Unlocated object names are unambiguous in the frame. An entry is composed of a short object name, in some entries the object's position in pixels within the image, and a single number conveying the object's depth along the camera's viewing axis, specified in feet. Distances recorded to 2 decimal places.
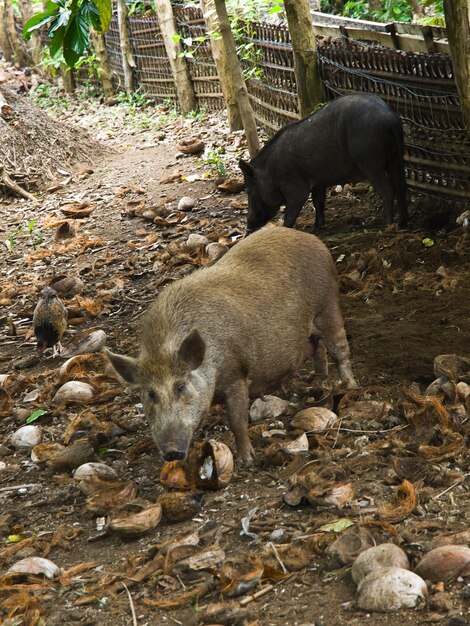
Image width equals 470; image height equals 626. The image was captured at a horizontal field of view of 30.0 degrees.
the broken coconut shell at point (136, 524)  12.92
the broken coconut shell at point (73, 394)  18.89
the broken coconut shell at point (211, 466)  14.14
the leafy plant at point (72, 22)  13.50
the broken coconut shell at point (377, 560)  10.26
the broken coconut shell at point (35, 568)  12.17
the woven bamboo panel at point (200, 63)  51.67
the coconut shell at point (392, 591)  9.66
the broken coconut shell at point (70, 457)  15.90
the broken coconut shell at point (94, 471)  15.12
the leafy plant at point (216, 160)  37.40
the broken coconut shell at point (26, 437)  17.37
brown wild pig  13.97
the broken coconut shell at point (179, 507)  13.30
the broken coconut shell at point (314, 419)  15.43
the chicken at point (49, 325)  22.25
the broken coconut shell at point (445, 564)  10.03
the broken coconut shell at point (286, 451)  14.61
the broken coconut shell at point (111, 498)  14.02
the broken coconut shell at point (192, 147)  42.78
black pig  26.71
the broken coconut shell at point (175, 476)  14.25
